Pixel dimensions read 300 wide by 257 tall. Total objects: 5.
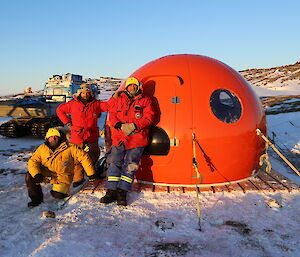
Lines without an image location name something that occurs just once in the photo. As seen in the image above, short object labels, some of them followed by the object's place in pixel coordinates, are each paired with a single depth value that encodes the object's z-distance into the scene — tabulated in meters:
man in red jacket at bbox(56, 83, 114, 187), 4.88
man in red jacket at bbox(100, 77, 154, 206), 4.09
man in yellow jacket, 4.07
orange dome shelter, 4.34
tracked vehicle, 11.76
